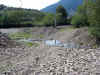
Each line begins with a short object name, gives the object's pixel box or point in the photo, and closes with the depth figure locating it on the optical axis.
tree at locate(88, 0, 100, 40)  7.50
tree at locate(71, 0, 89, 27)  14.00
